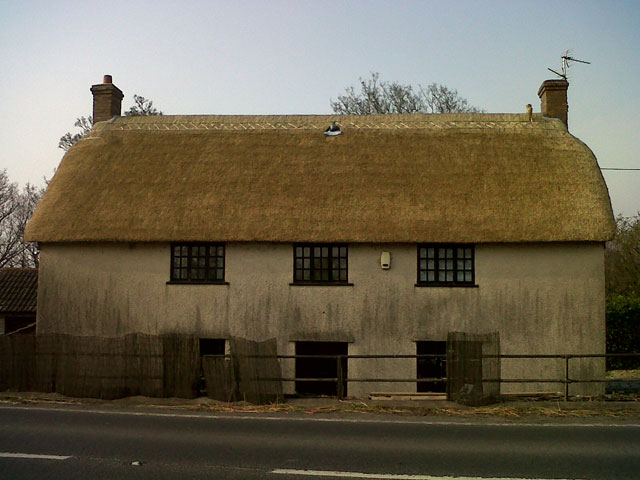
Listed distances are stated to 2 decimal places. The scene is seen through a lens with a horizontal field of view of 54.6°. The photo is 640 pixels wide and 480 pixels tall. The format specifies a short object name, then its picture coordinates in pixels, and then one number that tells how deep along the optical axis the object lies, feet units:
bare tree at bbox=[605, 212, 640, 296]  104.17
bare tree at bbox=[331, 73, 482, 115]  137.90
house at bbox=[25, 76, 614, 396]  54.75
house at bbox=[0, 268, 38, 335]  86.33
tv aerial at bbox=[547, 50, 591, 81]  73.34
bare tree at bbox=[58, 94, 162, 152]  143.65
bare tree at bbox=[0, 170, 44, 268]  170.61
